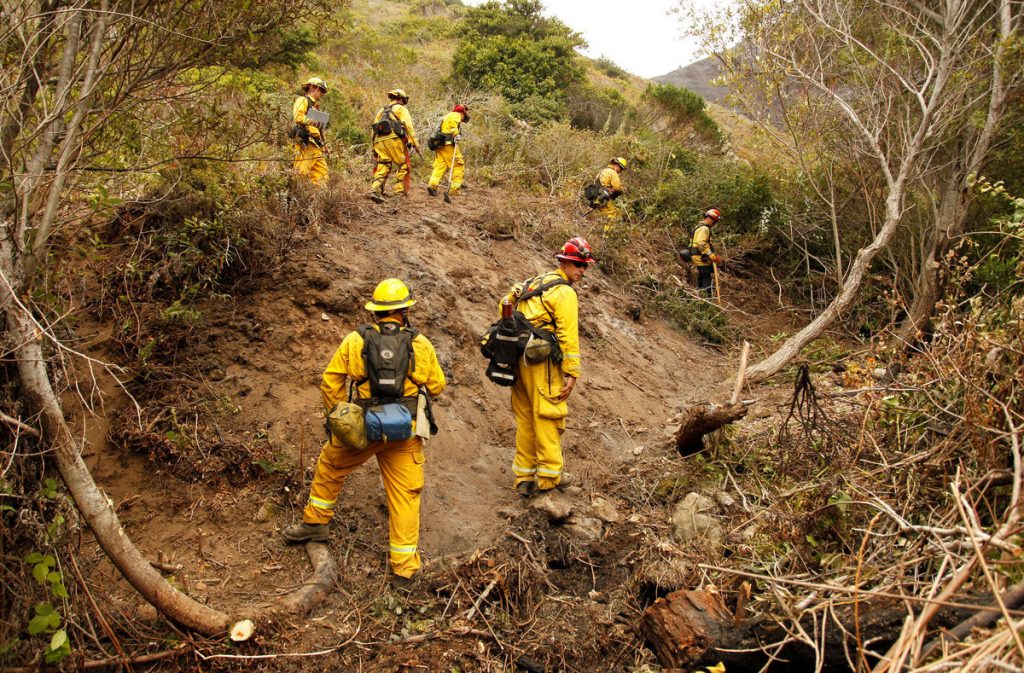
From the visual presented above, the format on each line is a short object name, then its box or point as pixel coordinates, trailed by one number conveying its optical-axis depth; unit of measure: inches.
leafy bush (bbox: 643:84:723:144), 633.0
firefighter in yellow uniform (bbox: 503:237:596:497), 206.8
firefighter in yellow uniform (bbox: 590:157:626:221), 439.5
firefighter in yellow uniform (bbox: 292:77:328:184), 324.5
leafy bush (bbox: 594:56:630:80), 1316.4
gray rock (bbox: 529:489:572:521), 199.6
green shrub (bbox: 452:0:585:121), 652.1
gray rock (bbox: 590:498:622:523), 205.6
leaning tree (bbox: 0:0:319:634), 125.3
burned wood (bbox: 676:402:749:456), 212.1
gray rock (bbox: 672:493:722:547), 185.5
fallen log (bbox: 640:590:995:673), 122.6
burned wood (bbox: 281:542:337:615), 160.7
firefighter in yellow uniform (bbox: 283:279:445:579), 173.2
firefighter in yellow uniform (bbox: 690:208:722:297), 436.1
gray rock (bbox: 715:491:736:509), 202.5
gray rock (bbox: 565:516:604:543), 195.9
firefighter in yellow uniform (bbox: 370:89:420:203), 340.8
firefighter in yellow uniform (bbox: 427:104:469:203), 377.7
